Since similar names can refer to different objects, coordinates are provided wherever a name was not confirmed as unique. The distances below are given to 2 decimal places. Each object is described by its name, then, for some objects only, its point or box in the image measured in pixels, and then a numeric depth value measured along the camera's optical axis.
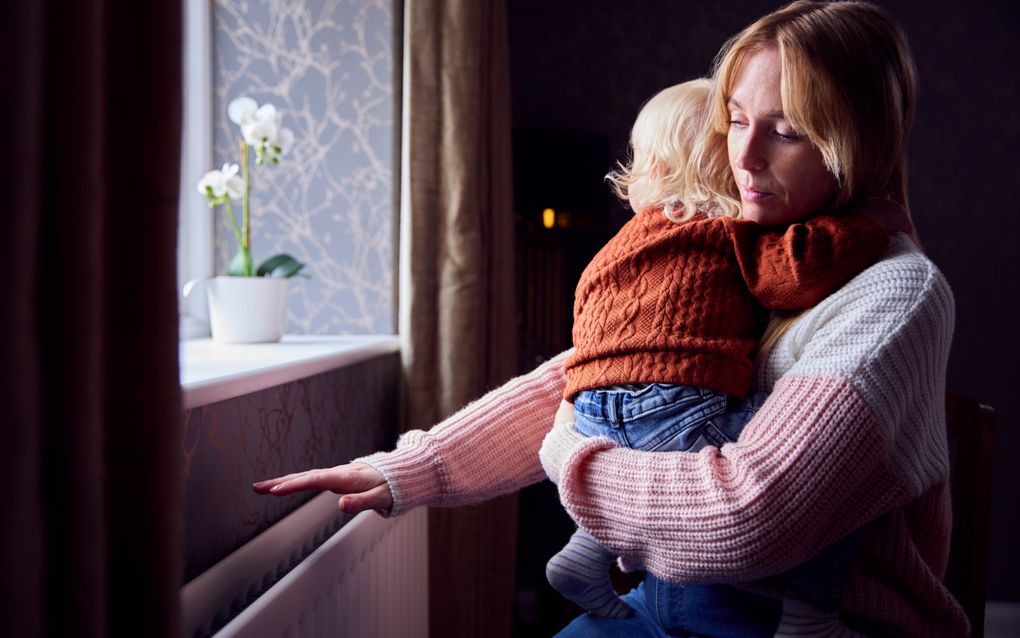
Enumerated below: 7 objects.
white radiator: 0.85
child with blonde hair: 0.83
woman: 0.72
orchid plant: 1.46
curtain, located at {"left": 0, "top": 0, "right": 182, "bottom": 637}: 0.36
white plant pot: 1.44
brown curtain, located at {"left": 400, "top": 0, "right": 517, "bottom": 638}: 1.71
